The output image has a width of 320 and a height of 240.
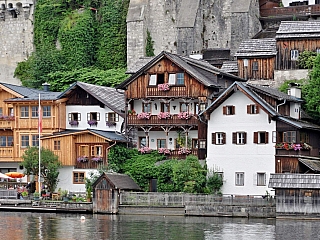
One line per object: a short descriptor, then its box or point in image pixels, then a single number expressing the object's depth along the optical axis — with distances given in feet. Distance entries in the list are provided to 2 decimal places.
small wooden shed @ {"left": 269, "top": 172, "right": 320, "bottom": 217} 231.50
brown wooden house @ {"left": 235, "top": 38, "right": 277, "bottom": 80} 297.94
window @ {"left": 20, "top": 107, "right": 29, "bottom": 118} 296.51
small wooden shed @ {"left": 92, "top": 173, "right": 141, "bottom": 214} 249.75
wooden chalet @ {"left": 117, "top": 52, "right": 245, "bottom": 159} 275.80
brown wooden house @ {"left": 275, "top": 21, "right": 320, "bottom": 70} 293.43
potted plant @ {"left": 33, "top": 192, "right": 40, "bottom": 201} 262.06
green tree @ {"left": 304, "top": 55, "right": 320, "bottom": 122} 269.85
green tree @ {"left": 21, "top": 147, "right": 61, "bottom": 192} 276.00
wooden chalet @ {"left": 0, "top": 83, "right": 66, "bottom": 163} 294.05
